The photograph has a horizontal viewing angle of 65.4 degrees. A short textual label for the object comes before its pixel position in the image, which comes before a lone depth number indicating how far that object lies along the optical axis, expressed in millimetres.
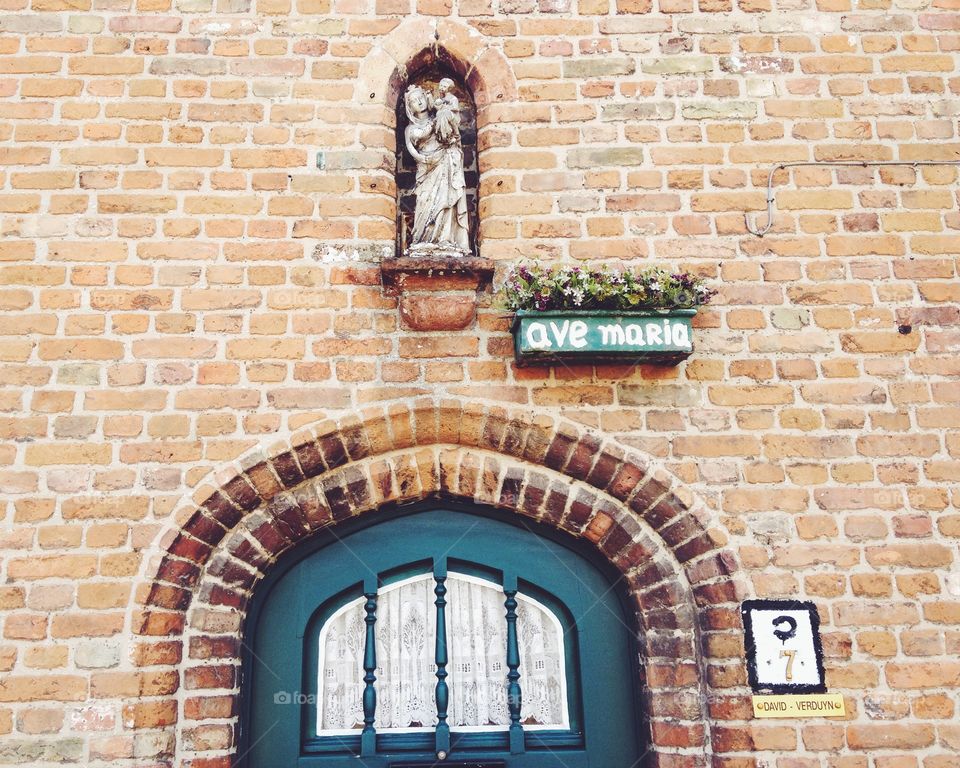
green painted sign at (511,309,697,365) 2783
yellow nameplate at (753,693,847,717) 2631
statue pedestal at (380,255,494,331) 2877
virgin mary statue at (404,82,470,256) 3014
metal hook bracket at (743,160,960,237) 3074
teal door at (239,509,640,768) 2865
